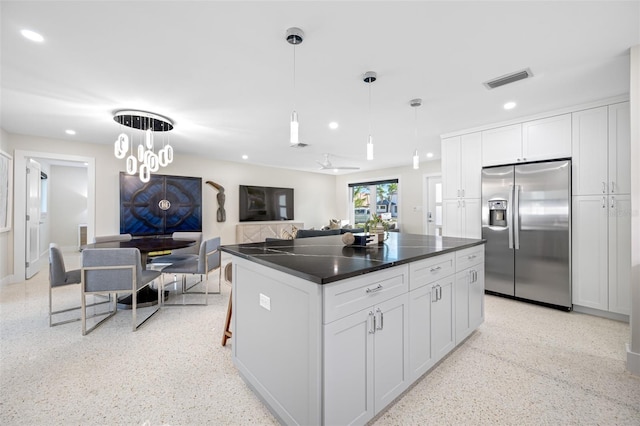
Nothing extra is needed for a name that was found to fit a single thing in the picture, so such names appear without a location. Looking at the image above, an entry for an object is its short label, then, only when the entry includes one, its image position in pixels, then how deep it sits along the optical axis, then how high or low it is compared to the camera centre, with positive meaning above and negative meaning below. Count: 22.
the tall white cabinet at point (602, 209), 2.93 +0.07
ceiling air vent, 2.47 +1.30
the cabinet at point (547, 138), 3.29 +0.97
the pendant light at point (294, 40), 1.89 +1.26
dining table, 3.15 -0.41
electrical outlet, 1.59 -0.53
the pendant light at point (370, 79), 2.48 +1.28
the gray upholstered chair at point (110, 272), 2.58 -0.58
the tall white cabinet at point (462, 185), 3.98 +0.45
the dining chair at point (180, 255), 4.20 -0.69
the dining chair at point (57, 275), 2.74 -0.65
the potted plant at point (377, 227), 2.44 -0.12
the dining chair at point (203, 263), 3.34 -0.66
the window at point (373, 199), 8.02 +0.48
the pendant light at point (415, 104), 3.04 +1.29
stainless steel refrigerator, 3.26 -0.19
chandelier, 3.19 +1.22
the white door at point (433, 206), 6.93 +0.22
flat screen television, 7.11 +0.29
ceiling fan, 6.04 +1.09
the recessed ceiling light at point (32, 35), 1.90 +1.26
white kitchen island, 1.29 -0.63
